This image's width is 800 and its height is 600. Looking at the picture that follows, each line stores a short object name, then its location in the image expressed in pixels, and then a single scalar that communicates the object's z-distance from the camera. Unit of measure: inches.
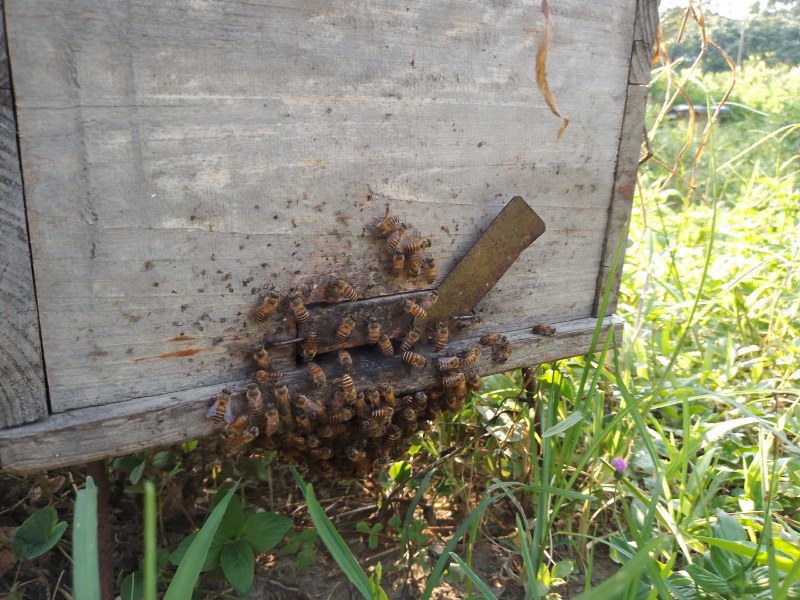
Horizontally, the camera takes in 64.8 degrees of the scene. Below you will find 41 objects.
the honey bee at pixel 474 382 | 13.3
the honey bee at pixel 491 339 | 13.4
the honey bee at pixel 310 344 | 11.5
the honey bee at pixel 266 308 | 10.8
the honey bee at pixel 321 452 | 12.9
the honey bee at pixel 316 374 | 11.4
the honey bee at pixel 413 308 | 12.4
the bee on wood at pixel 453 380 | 12.8
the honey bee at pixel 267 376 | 11.1
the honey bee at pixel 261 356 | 11.1
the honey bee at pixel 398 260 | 11.8
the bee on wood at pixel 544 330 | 14.1
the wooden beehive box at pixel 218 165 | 8.9
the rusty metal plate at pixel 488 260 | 12.7
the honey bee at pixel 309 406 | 11.4
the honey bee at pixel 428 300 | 12.8
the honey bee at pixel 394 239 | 11.6
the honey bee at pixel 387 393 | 12.3
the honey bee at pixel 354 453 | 13.0
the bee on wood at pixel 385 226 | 11.6
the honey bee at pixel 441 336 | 12.8
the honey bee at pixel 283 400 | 11.1
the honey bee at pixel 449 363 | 12.7
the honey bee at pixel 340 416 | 11.8
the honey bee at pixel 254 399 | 10.9
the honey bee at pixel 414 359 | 12.3
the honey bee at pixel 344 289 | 11.5
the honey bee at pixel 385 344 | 12.3
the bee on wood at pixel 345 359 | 11.8
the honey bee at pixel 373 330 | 12.0
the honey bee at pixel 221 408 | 10.8
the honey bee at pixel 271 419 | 11.1
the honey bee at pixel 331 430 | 12.2
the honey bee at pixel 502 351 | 13.5
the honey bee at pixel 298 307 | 11.0
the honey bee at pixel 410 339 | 12.5
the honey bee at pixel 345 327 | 11.6
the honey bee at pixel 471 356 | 13.0
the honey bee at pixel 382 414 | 12.2
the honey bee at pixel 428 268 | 12.4
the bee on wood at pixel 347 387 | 11.6
